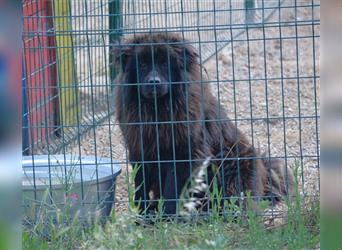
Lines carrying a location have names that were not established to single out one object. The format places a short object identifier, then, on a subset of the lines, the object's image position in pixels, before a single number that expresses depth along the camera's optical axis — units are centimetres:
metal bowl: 617
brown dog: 728
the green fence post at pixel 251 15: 1523
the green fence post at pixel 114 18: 998
